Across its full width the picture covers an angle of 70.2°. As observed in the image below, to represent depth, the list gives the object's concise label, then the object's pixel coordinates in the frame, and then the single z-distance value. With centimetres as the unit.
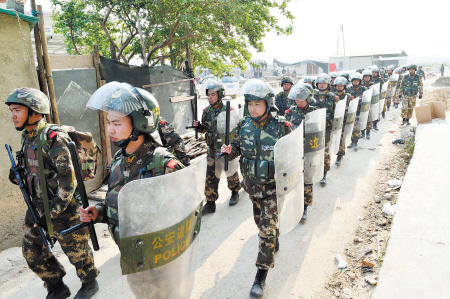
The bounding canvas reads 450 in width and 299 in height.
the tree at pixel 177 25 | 770
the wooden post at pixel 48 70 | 420
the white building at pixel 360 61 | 3292
